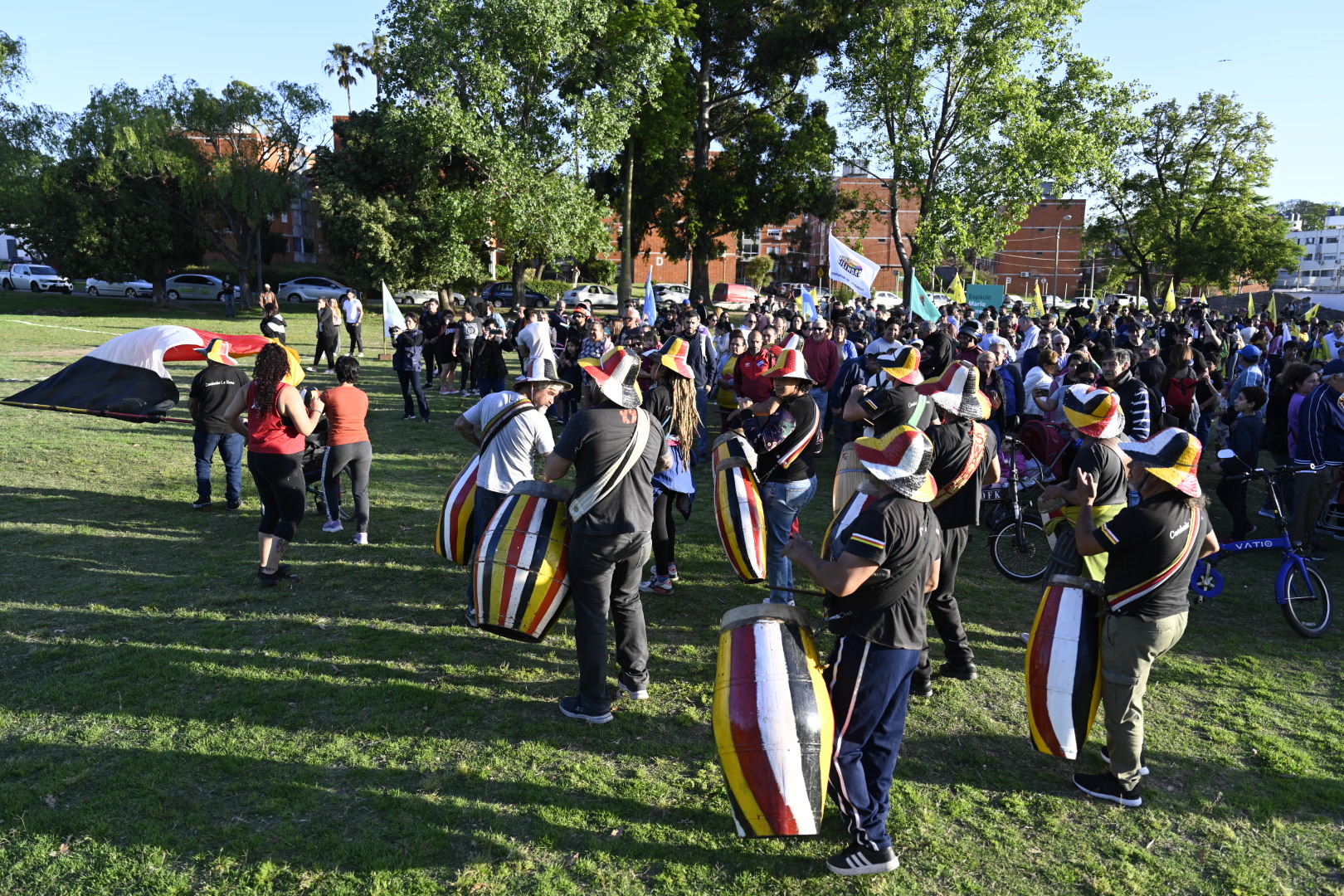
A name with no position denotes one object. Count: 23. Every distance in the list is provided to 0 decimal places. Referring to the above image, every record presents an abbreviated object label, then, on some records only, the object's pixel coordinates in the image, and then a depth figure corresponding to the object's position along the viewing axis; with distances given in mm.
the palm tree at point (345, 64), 58688
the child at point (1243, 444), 8977
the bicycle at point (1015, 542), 8047
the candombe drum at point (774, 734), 3672
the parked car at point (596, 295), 44328
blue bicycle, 6809
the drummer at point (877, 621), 3711
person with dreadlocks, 6965
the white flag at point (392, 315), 15827
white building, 122875
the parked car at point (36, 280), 43562
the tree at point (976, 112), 30719
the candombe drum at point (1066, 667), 4398
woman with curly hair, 6945
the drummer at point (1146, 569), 4195
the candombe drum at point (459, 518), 6305
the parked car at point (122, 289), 42656
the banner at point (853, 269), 18875
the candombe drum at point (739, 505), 6230
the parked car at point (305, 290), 43719
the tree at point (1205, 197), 42250
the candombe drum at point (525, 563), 5043
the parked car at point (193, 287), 42781
